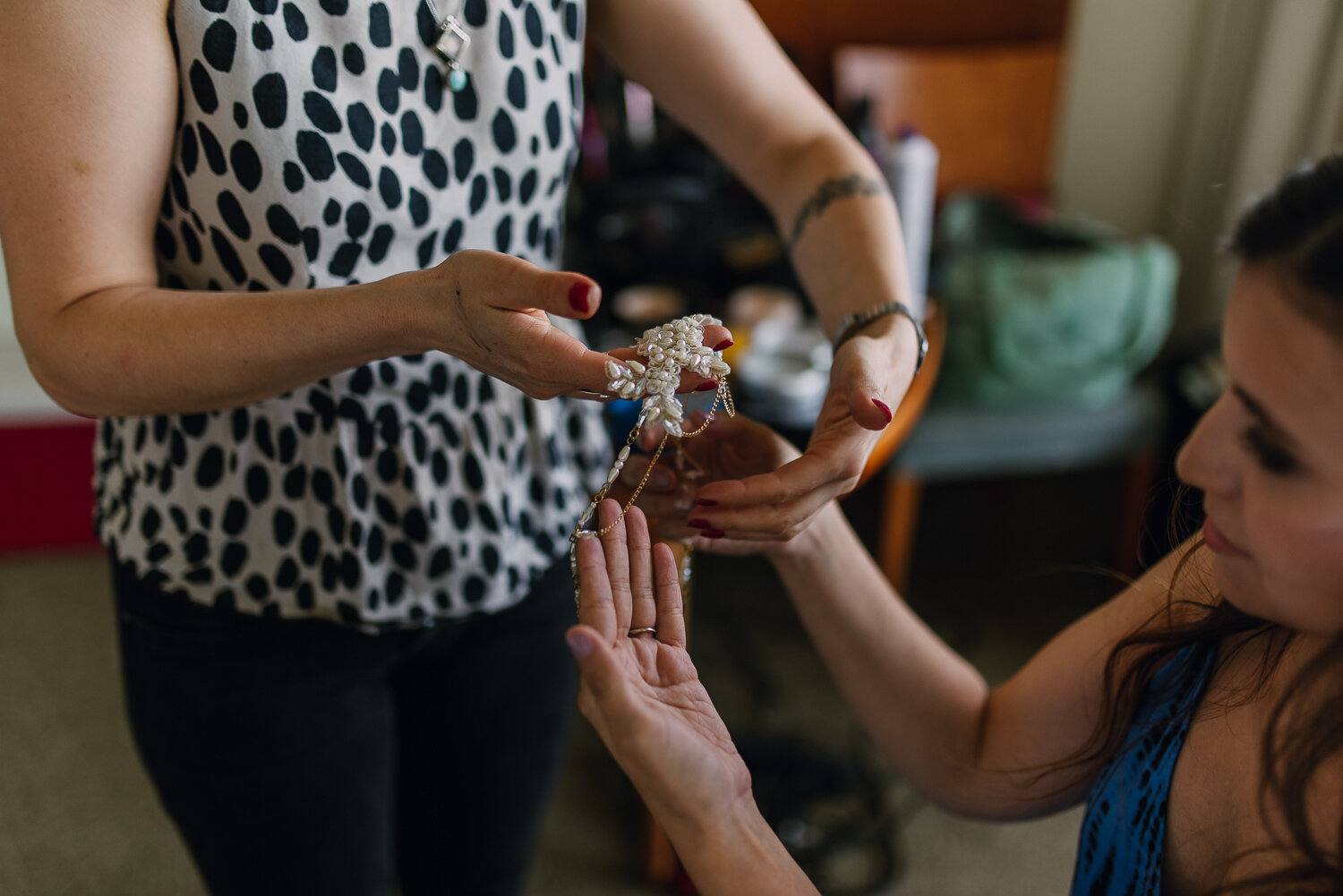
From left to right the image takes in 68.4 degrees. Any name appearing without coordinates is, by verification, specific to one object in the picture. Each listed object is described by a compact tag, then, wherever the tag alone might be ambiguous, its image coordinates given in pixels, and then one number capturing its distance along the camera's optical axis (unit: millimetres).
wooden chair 2055
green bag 1957
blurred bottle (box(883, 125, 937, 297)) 1760
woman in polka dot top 720
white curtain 2182
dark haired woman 610
